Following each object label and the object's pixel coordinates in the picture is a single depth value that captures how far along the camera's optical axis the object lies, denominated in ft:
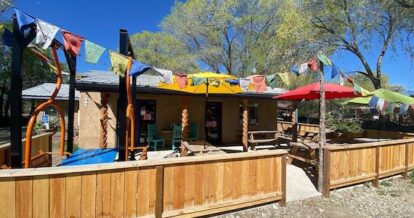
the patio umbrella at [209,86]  25.80
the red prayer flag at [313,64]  22.68
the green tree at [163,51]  82.94
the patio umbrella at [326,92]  28.35
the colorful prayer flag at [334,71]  22.62
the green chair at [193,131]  39.05
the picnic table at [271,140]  31.50
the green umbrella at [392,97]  31.17
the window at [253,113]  45.29
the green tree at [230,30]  75.51
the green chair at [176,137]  35.37
